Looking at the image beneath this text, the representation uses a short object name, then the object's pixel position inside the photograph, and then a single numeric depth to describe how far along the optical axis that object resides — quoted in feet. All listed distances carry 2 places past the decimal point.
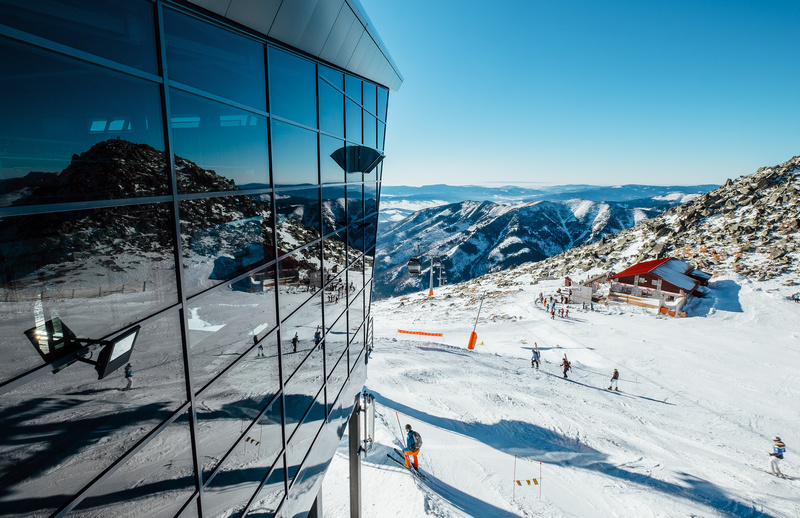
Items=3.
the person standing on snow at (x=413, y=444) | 35.50
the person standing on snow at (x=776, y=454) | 39.40
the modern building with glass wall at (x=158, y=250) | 7.41
